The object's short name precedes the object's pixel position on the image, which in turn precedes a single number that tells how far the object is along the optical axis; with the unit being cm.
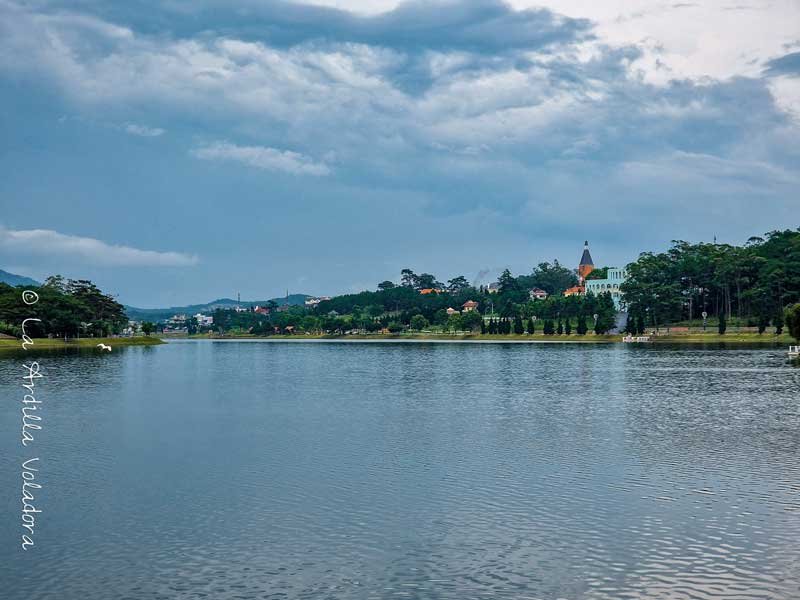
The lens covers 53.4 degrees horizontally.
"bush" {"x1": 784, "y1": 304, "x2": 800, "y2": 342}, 8150
